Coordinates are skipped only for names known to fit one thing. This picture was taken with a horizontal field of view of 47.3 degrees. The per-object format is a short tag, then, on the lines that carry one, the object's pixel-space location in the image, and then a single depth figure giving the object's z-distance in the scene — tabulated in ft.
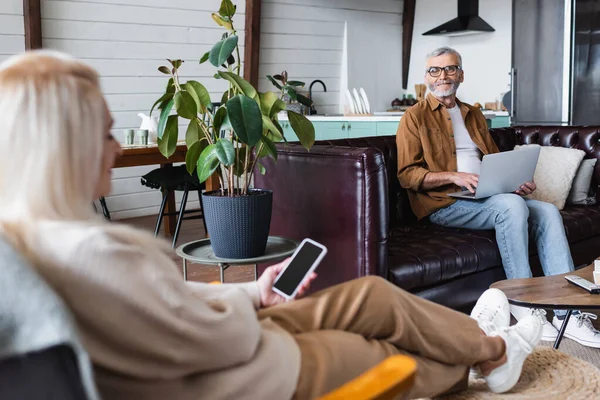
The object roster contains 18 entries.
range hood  25.50
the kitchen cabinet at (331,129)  21.76
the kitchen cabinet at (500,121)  19.21
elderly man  10.52
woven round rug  6.13
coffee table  7.51
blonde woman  3.47
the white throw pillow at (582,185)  13.29
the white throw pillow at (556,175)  12.96
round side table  8.65
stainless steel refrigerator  20.94
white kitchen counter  19.24
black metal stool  15.44
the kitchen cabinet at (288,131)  22.24
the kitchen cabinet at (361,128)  20.48
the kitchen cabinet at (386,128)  19.70
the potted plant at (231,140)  8.44
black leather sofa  9.21
